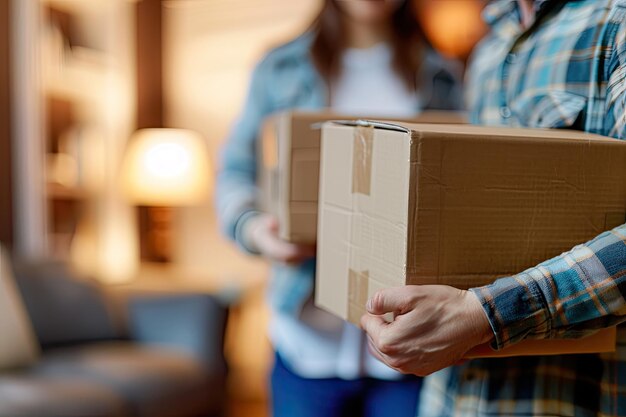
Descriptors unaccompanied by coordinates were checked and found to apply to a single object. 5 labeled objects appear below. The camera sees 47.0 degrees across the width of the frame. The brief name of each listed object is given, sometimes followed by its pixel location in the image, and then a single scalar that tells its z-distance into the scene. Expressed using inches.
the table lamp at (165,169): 123.0
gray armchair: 91.0
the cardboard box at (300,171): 44.9
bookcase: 118.4
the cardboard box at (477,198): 30.5
